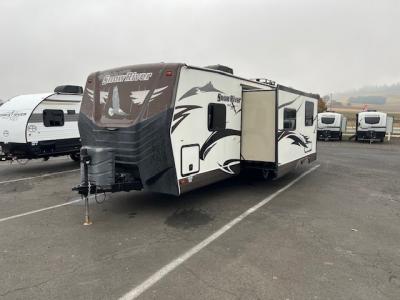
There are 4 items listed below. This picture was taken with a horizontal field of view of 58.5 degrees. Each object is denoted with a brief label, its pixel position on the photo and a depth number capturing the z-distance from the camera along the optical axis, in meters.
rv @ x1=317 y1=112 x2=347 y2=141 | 25.59
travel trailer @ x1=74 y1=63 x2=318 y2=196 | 6.35
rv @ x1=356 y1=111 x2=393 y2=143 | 24.42
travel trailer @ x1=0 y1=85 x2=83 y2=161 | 11.44
